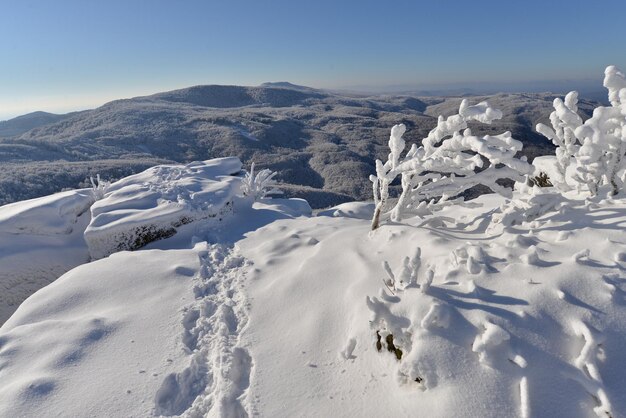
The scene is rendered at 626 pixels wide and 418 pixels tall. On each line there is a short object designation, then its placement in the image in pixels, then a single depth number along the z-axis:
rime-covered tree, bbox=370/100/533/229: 3.64
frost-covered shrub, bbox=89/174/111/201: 8.66
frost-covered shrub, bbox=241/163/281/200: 8.73
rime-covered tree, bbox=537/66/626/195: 3.69
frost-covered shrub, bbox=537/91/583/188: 4.83
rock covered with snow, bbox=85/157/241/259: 6.64
